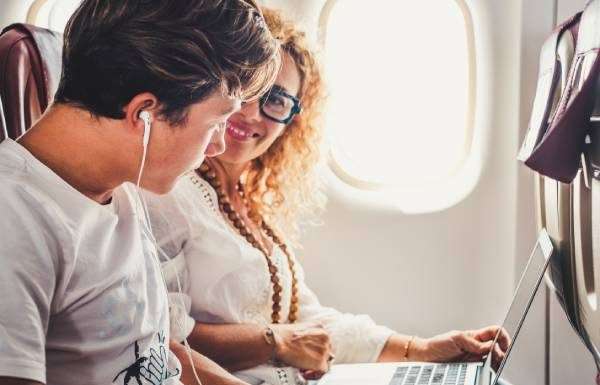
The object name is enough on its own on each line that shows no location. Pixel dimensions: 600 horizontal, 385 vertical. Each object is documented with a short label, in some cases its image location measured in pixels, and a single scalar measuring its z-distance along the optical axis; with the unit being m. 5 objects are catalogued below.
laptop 1.45
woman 1.57
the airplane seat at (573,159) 1.12
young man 0.87
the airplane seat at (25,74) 1.24
